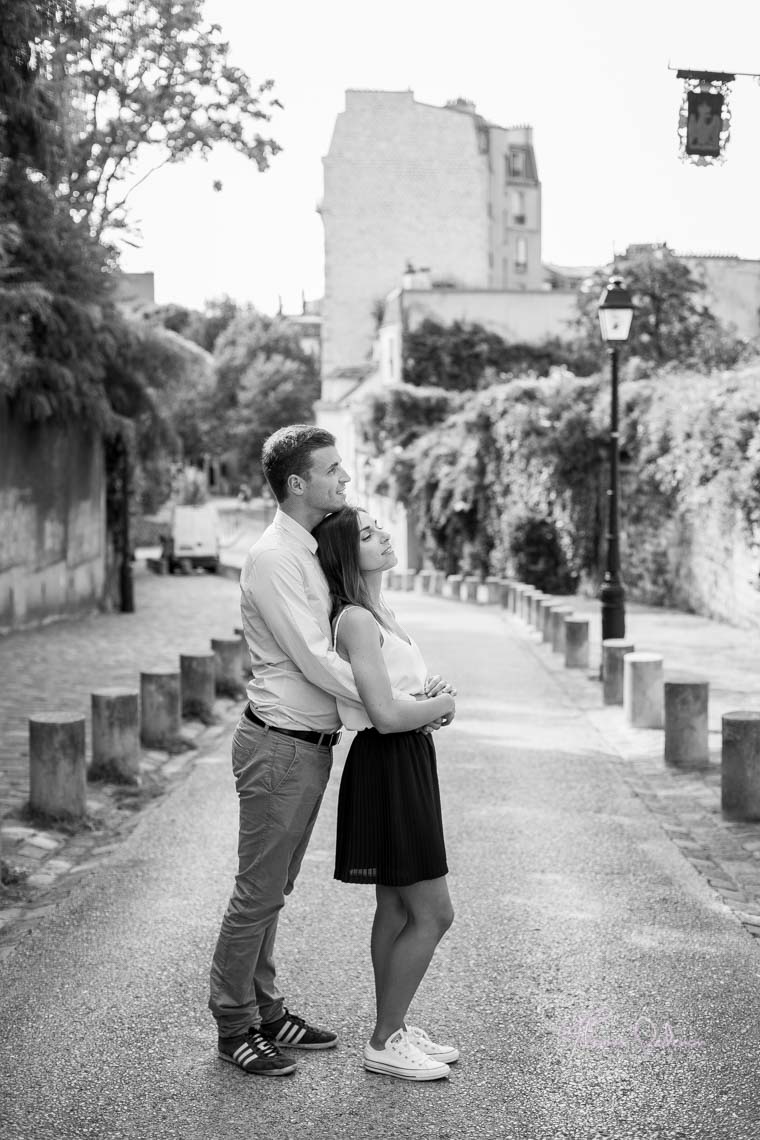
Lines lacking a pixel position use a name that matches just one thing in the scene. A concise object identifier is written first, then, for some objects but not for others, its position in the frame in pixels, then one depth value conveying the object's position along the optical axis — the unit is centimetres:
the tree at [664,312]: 3822
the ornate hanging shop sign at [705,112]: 1068
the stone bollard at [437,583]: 3377
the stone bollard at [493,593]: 2925
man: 398
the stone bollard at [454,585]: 3148
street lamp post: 1412
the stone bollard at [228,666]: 1309
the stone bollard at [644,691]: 1093
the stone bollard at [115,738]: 862
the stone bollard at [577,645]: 1569
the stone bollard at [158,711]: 1004
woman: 387
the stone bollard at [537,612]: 2080
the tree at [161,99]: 1672
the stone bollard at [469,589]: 3048
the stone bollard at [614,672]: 1239
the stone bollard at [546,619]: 1861
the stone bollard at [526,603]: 2270
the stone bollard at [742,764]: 755
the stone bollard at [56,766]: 742
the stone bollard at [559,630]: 1766
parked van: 4381
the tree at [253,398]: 7825
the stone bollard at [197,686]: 1142
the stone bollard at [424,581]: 3434
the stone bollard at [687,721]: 912
